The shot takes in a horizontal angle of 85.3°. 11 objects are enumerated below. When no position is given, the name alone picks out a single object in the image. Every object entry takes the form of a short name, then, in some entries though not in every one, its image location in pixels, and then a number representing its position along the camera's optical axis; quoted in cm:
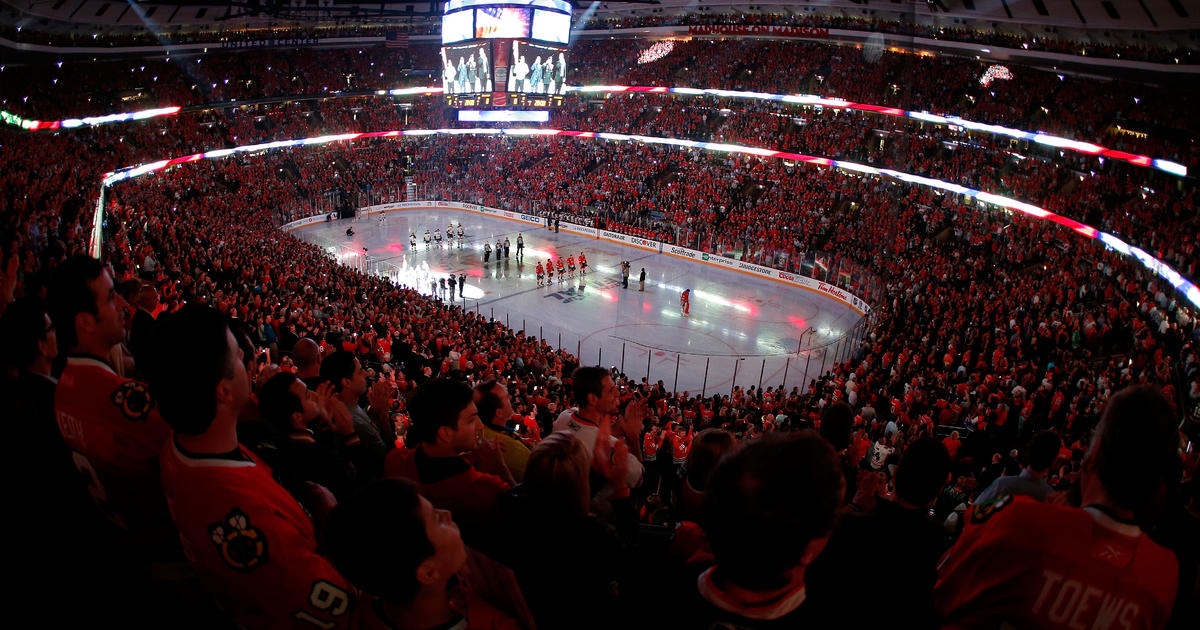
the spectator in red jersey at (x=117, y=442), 301
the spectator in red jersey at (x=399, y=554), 196
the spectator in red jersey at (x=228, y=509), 240
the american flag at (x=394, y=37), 4966
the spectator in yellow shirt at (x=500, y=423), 417
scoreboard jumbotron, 3244
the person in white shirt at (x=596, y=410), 451
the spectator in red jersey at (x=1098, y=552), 245
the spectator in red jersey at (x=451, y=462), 306
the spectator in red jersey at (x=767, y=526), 178
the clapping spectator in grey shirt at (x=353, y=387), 481
